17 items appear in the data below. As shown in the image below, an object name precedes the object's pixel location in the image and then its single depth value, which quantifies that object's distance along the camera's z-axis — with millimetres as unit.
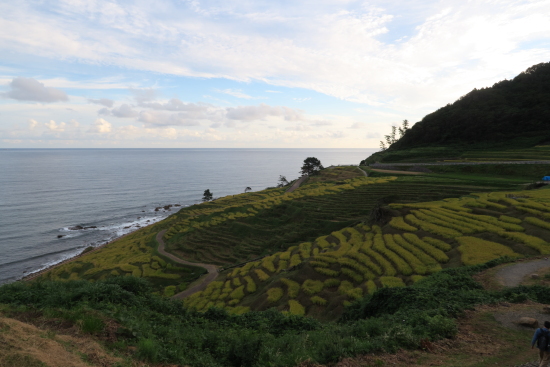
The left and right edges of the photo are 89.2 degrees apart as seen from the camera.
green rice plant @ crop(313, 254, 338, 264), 23414
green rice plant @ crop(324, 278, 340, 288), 21281
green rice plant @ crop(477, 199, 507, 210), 28891
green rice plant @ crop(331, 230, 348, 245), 30250
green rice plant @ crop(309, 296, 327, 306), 19719
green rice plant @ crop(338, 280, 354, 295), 19969
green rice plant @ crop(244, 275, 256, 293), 26297
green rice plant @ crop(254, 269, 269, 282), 27720
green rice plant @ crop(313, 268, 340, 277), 22141
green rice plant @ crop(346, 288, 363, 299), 18856
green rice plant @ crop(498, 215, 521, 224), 25359
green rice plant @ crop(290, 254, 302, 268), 29295
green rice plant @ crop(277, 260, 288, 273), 28898
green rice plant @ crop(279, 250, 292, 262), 31389
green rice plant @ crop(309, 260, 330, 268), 23172
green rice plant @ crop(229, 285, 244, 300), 25839
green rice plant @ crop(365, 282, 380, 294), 19062
